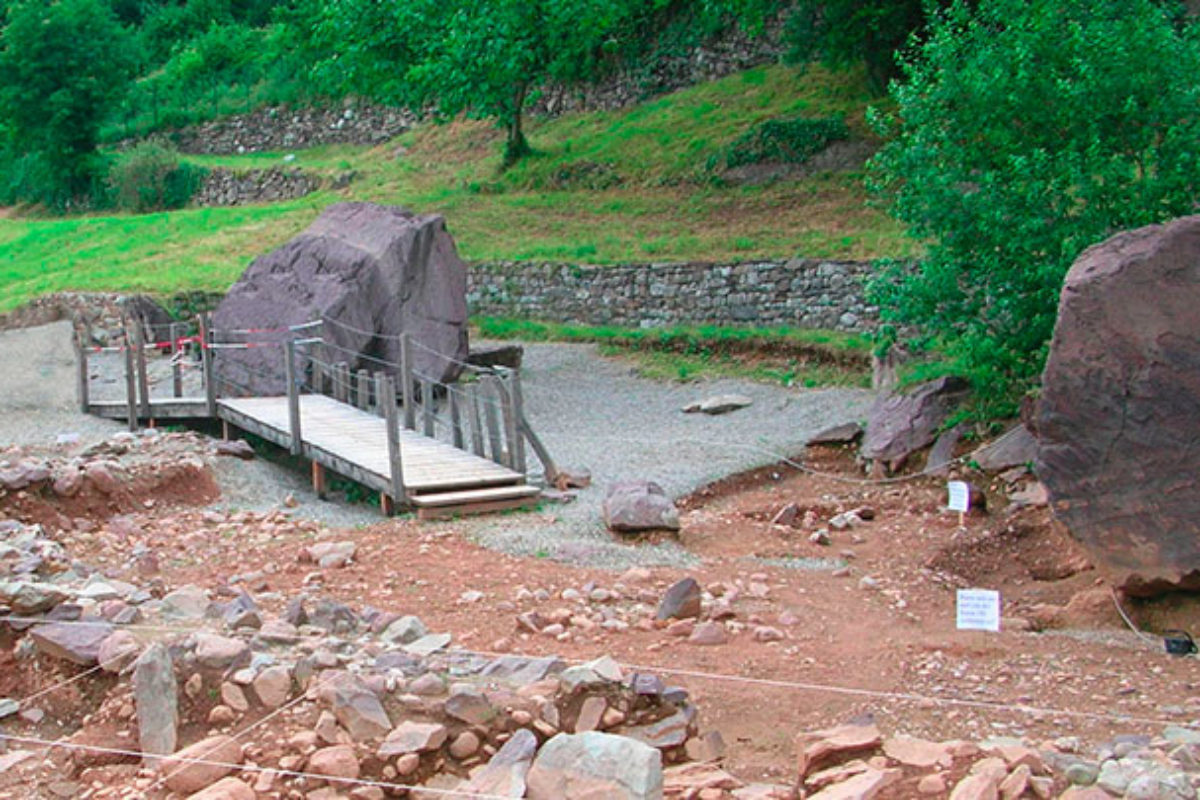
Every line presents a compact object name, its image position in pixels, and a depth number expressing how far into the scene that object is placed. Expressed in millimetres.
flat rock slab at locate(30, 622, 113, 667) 6656
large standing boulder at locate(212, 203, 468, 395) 16422
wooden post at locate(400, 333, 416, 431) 12133
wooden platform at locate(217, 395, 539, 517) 11266
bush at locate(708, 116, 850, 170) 25031
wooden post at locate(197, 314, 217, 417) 15031
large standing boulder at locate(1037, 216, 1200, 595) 7930
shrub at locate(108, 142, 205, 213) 35625
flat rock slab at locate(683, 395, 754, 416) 16531
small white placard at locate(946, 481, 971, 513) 10141
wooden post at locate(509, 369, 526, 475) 11625
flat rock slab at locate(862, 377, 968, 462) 12938
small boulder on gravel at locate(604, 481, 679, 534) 10266
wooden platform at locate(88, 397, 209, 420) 15328
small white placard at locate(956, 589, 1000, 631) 7539
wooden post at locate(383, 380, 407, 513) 11164
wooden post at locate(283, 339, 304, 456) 13062
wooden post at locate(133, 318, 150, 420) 14961
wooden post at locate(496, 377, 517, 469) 11734
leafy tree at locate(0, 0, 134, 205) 34906
